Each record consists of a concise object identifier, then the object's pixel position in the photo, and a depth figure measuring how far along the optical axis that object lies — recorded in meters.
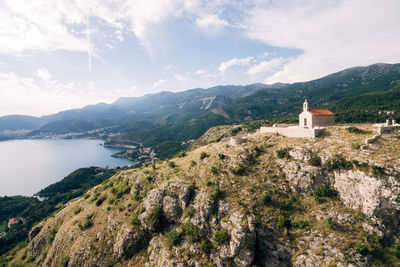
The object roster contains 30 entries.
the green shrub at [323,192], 34.88
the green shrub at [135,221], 41.22
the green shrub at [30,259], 49.34
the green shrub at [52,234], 50.12
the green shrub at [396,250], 27.02
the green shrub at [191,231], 34.97
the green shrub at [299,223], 31.97
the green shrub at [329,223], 30.65
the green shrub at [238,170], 41.09
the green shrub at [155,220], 39.16
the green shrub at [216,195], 37.78
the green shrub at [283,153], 41.47
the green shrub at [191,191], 40.53
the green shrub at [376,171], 31.11
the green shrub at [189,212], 38.00
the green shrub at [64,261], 40.36
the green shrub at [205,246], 33.28
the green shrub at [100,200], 51.76
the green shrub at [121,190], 50.15
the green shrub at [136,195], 46.76
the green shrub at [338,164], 34.47
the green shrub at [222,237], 32.97
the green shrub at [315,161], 37.44
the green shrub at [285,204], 34.91
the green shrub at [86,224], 45.03
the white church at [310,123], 43.75
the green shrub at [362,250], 27.48
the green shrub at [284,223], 32.53
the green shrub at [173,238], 35.91
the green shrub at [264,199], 35.34
